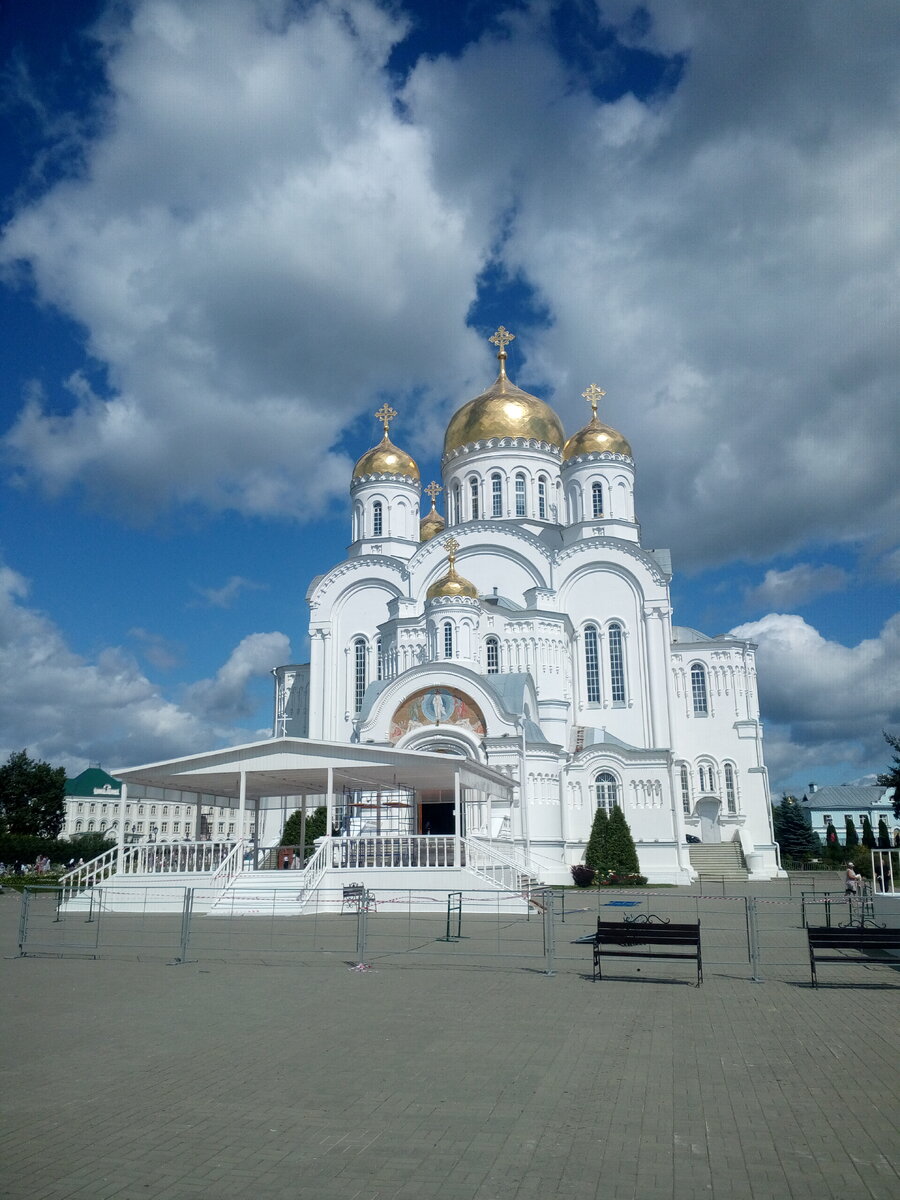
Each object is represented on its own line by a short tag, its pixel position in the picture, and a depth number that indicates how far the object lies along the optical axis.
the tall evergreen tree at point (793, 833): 56.06
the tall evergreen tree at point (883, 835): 60.82
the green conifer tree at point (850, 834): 68.04
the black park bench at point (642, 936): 10.90
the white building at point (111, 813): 83.19
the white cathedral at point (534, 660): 31.48
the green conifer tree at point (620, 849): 31.61
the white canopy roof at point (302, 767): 22.39
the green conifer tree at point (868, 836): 62.92
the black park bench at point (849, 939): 10.75
